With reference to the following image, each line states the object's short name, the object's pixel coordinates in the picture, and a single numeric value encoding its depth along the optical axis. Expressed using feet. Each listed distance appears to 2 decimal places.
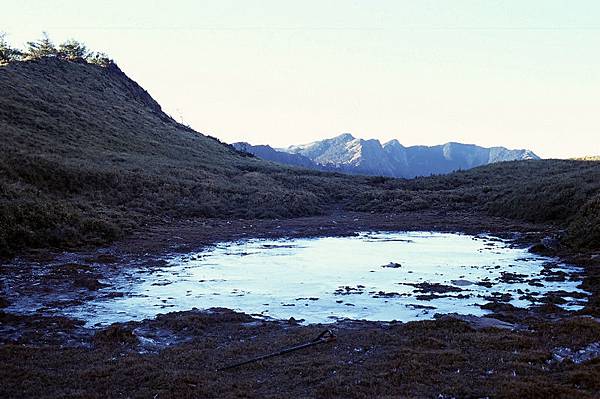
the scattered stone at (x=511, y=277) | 71.10
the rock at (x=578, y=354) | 35.83
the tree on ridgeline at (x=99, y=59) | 407.85
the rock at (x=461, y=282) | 70.03
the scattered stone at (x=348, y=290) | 65.21
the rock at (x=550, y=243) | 97.50
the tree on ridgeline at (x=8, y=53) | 322.75
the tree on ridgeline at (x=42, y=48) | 389.27
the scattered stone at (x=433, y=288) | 65.92
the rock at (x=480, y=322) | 46.55
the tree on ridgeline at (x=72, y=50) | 399.11
